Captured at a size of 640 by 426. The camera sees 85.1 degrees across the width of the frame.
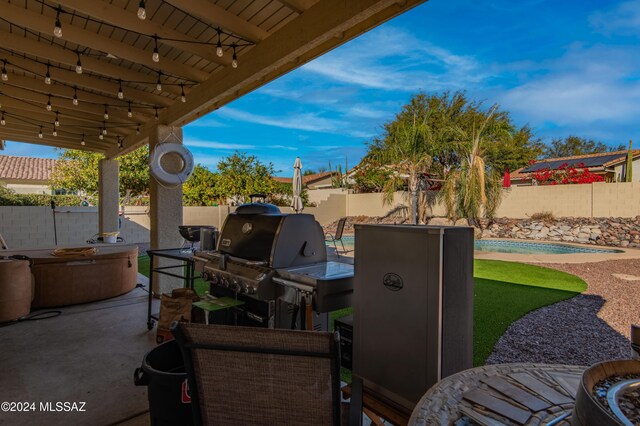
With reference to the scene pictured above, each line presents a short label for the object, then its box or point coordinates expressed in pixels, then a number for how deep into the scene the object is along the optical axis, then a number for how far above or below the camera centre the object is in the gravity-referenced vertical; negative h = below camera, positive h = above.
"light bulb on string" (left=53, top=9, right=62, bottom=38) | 2.88 +1.48
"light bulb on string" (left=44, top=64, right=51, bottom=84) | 4.00 +1.45
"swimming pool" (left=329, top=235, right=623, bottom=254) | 10.08 -1.28
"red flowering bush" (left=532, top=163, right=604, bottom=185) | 14.26 +1.33
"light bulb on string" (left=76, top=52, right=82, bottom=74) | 3.62 +1.44
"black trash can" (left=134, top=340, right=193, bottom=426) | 1.66 -0.92
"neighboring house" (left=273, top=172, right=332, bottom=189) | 30.75 +2.24
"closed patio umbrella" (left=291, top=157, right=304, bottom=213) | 5.36 +0.34
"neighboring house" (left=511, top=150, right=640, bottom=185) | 17.08 +2.09
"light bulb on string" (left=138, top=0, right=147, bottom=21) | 2.65 +1.49
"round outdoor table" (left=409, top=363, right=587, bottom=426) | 0.79 -0.48
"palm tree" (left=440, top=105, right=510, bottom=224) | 11.91 +0.80
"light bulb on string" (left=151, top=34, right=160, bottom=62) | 3.24 +1.45
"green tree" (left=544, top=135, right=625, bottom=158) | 32.03 +5.60
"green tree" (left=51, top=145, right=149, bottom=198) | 16.02 +1.54
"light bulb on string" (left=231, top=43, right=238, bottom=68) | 3.44 +1.44
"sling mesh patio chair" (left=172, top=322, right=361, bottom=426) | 1.04 -0.53
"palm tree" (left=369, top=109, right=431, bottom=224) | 13.16 +1.96
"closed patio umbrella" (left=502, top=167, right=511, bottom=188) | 14.79 +1.08
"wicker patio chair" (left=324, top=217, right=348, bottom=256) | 9.38 -0.60
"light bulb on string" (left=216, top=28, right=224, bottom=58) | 3.20 +1.45
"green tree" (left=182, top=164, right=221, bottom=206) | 16.88 +0.75
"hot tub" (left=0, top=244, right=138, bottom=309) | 4.62 -0.98
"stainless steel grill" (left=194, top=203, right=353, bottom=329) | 2.03 -0.42
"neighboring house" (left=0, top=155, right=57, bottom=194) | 22.28 +1.91
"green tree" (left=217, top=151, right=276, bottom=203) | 16.56 +1.37
